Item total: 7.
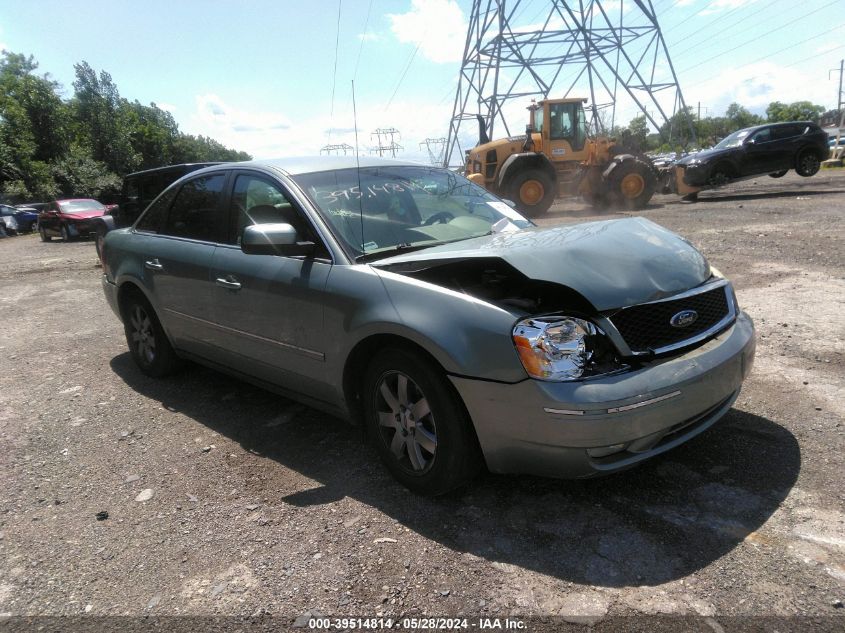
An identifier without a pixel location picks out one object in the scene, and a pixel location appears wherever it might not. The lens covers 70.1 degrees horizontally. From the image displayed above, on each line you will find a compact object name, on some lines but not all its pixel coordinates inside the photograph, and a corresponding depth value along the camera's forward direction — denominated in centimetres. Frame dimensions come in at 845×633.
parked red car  2016
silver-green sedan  247
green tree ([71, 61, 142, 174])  3816
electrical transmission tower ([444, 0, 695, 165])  2502
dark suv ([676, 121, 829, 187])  1634
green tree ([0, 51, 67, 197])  3328
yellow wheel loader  1569
